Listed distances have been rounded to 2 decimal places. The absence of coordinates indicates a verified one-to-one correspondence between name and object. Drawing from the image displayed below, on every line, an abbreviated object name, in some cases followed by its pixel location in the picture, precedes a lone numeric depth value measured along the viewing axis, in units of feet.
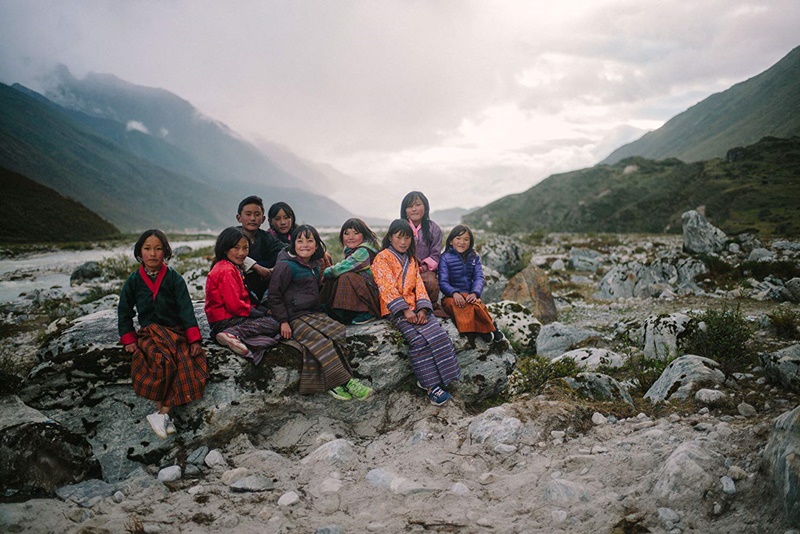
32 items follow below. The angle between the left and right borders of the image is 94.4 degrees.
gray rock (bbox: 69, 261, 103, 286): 46.41
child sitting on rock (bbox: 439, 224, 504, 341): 17.94
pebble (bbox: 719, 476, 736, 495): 8.02
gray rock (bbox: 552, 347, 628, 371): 20.06
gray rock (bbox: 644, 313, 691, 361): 19.48
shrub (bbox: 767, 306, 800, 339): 19.08
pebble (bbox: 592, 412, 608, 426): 13.00
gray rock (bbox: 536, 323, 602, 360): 24.35
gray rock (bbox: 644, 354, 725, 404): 14.02
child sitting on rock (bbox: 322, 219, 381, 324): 17.42
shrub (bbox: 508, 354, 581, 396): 17.60
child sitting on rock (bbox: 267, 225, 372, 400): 14.75
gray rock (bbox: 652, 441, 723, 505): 8.26
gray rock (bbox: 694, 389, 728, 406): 12.63
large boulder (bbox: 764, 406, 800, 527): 6.91
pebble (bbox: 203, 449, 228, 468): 12.41
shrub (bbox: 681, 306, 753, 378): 16.39
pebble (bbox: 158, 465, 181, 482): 11.70
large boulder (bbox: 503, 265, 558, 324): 34.50
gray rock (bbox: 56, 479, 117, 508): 10.41
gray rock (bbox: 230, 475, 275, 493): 10.93
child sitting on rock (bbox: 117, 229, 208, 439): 12.96
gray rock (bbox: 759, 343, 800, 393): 12.76
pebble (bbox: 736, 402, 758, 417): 11.71
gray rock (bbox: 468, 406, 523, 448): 12.51
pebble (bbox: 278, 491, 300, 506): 10.26
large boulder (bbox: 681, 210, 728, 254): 57.98
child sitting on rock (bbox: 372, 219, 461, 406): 15.72
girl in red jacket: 14.87
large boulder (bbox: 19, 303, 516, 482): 12.56
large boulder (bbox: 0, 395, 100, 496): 10.80
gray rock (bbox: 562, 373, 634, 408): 15.42
